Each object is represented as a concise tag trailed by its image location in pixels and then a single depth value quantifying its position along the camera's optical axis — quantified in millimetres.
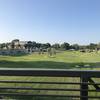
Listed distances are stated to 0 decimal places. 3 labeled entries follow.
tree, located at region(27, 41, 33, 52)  53149
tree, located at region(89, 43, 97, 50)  57921
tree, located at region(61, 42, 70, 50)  60194
